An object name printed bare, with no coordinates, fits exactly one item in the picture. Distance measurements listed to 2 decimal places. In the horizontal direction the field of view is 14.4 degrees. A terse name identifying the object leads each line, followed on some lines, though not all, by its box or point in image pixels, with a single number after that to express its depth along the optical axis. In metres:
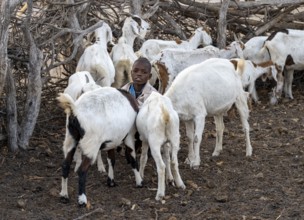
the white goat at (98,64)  16.70
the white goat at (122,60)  17.71
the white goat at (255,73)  20.02
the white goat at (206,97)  14.64
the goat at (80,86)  14.45
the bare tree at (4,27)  12.44
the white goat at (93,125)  12.08
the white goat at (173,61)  18.53
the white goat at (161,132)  12.57
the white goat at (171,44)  19.15
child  14.08
